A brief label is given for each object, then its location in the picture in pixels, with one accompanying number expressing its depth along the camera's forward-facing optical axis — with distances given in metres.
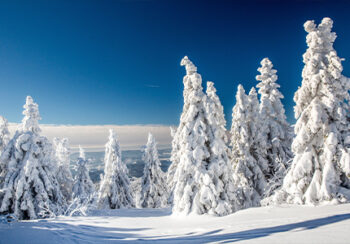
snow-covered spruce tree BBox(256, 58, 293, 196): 21.97
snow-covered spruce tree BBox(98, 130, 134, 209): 31.02
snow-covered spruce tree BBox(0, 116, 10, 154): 25.67
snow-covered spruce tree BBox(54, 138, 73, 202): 27.36
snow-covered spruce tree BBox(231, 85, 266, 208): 21.73
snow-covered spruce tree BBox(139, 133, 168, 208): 33.50
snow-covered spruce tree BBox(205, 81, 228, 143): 16.16
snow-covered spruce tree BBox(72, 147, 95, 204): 29.92
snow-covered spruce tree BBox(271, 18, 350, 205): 11.19
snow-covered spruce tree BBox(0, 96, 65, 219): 19.34
